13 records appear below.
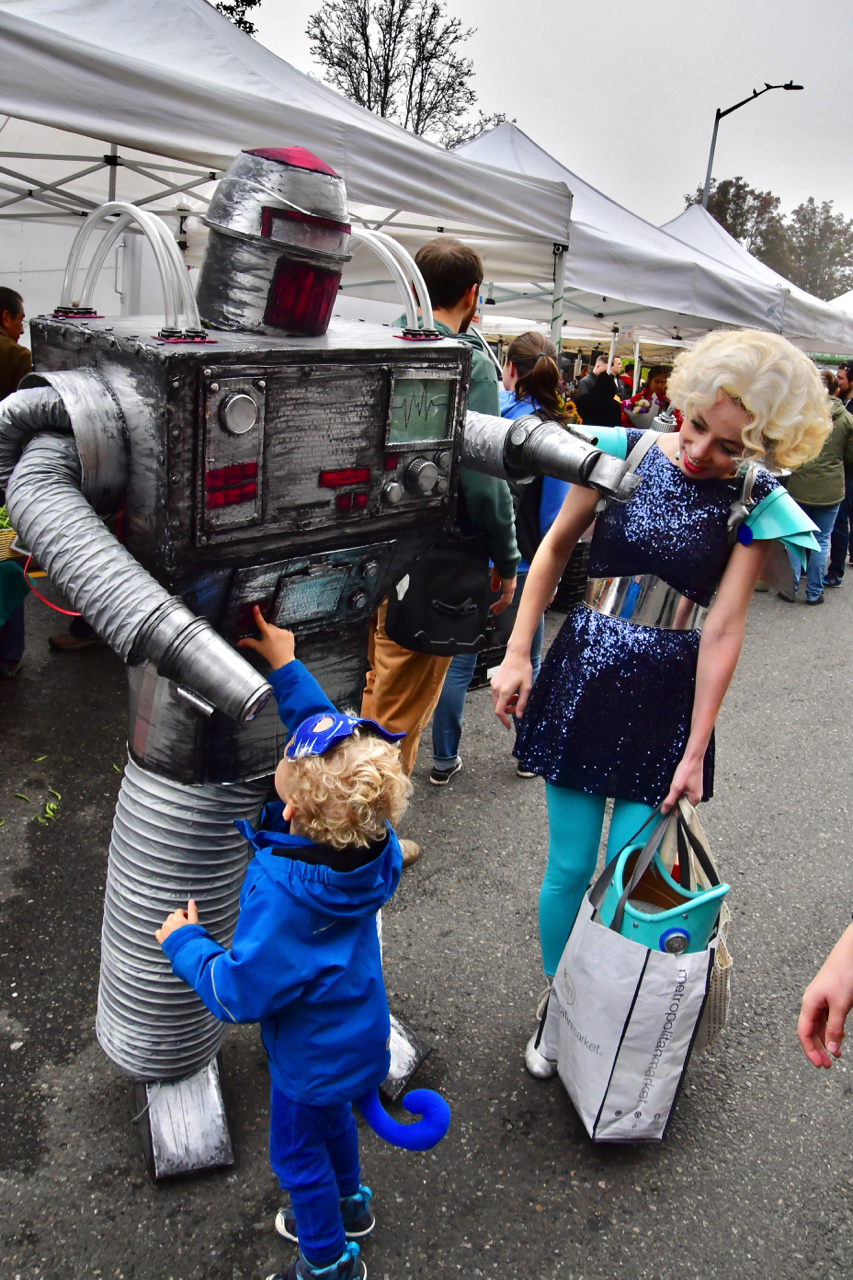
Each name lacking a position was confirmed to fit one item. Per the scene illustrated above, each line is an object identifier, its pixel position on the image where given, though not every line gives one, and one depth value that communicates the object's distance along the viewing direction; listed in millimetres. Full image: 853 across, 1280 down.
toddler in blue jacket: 1218
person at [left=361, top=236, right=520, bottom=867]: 2203
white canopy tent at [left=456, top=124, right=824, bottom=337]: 5547
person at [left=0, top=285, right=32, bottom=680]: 3526
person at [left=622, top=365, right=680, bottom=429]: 8852
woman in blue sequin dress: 1556
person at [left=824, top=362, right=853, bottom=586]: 6828
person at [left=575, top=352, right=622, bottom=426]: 6117
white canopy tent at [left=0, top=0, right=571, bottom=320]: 2881
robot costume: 1257
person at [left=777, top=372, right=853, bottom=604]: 6184
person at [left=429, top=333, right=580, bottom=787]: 3152
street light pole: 12195
